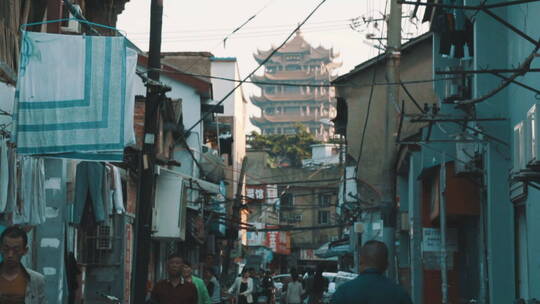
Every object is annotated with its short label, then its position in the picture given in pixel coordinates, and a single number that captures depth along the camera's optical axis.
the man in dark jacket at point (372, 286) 7.06
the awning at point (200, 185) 28.97
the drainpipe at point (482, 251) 18.48
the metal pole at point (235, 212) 41.34
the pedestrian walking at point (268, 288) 27.35
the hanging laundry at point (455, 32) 18.88
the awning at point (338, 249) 48.53
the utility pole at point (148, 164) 14.88
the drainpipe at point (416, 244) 26.45
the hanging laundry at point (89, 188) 17.05
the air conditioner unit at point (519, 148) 12.17
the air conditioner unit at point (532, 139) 11.37
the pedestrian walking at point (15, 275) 7.95
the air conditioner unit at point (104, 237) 21.91
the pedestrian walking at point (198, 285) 12.33
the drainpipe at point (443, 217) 18.55
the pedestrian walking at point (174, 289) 11.42
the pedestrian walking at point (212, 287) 19.44
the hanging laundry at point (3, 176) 12.13
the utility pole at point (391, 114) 20.47
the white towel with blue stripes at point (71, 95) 12.58
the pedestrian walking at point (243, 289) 24.74
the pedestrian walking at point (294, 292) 24.70
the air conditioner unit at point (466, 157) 19.15
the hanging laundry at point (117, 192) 18.66
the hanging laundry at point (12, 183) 12.59
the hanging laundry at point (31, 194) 13.18
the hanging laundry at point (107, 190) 17.40
